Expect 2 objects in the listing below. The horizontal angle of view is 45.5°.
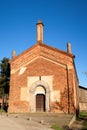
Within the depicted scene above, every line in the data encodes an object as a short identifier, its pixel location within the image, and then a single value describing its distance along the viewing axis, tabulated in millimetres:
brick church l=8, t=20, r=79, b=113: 12024
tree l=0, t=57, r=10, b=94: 18001
